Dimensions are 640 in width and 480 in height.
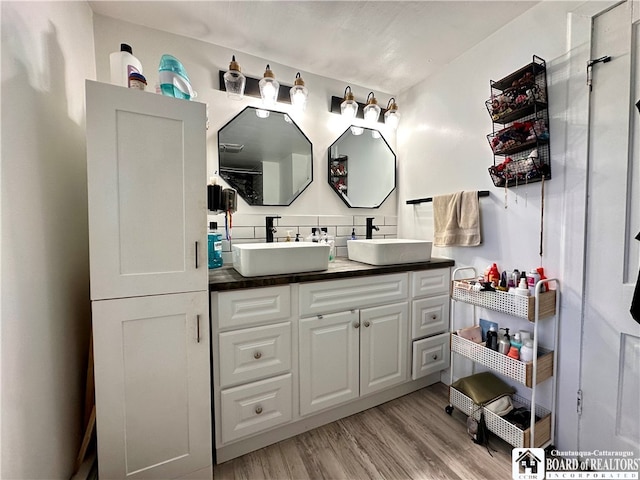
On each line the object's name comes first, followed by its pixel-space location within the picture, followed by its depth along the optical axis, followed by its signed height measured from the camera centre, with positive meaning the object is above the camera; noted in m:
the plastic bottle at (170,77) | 1.15 +0.65
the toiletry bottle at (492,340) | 1.47 -0.59
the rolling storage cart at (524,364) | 1.25 -0.66
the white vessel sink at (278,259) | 1.28 -0.14
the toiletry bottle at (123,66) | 1.13 +0.69
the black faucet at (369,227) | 2.10 +0.03
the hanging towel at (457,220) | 1.65 +0.07
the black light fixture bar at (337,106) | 2.01 +0.93
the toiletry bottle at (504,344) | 1.40 -0.59
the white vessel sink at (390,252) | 1.60 -0.13
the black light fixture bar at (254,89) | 1.69 +0.93
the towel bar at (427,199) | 1.62 +0.23
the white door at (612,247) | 1.12 -0.07
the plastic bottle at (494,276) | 1.49 -0.25
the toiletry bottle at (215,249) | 1.51 -0.10
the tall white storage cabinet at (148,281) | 0.98 -0.19
